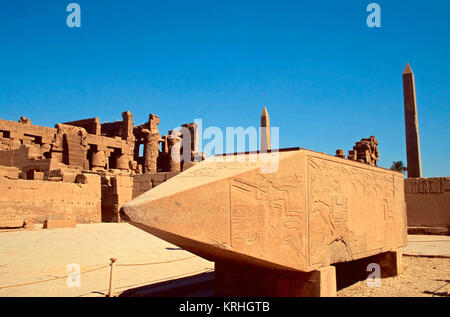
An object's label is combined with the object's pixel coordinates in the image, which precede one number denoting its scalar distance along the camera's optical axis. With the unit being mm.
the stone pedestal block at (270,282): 3734
